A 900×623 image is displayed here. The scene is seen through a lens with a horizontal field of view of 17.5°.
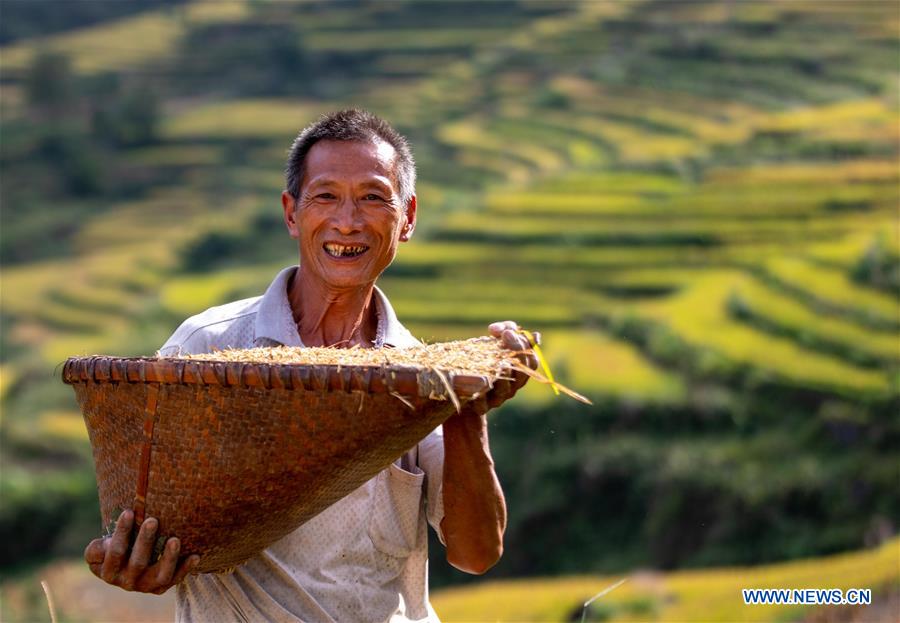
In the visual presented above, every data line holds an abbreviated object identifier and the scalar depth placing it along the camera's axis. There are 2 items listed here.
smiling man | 3.72
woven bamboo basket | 3.47
